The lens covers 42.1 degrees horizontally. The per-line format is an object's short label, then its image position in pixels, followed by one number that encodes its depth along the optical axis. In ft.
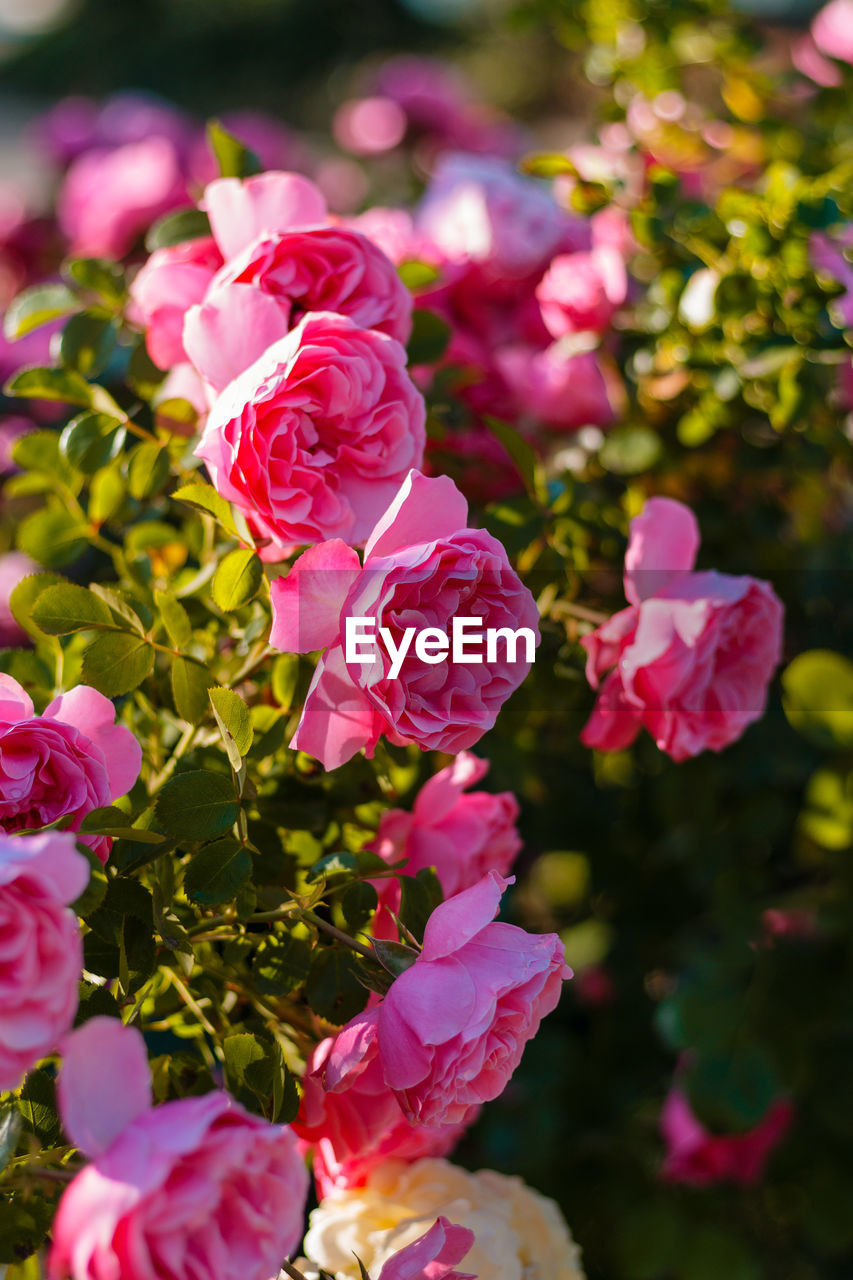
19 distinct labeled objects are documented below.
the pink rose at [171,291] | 1.86
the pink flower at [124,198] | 3.90
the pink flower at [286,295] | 1.62
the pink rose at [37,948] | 1.05
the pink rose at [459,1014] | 1.32
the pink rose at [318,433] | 1.48
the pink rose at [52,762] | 1.36
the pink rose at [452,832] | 1.70
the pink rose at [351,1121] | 1.51
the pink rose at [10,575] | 2.87
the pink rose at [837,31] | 3.68
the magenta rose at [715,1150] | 3.24
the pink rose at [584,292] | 2.57
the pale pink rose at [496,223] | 2.77
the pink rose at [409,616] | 1.33
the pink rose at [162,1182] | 1.01
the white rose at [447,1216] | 1.61
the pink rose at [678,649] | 1.75
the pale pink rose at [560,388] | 2.58
